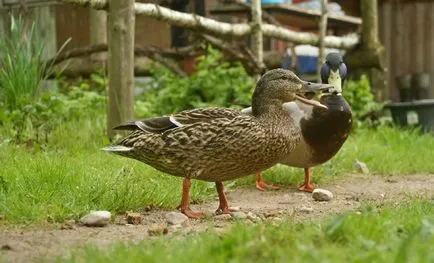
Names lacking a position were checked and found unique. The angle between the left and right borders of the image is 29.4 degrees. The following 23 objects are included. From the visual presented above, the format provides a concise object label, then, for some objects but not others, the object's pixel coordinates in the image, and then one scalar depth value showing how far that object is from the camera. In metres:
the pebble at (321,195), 5.42
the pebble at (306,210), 4.73
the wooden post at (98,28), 9.32
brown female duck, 4.33
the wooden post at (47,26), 10.40
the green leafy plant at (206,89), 8.67
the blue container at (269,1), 12.08
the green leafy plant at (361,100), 9.44
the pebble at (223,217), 4.30
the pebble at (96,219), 4.00
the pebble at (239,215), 4.23
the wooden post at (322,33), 9.77
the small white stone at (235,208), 4.67
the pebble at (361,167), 6.95
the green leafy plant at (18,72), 7.31
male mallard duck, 5.77
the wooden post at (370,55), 10.30
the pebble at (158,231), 3.73
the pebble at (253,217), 4.00
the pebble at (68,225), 3.92
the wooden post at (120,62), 6.39
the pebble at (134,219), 4.17
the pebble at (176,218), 4.17
